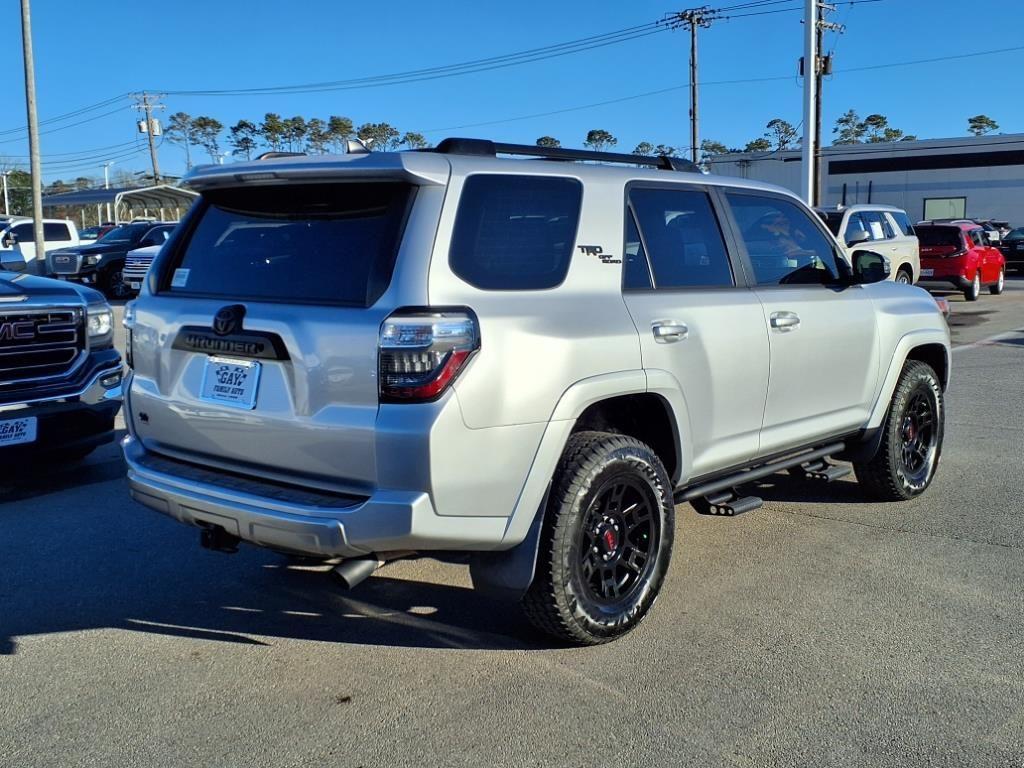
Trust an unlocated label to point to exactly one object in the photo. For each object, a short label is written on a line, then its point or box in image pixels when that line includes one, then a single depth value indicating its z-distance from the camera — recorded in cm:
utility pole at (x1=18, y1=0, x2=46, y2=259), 2556
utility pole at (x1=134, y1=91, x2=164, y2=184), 6387
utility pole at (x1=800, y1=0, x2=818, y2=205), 2506
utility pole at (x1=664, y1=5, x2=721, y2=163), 4684
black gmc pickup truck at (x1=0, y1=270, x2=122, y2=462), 620
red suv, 2192
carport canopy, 4316
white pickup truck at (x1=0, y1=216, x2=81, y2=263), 2652
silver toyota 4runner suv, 339
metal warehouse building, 5784
